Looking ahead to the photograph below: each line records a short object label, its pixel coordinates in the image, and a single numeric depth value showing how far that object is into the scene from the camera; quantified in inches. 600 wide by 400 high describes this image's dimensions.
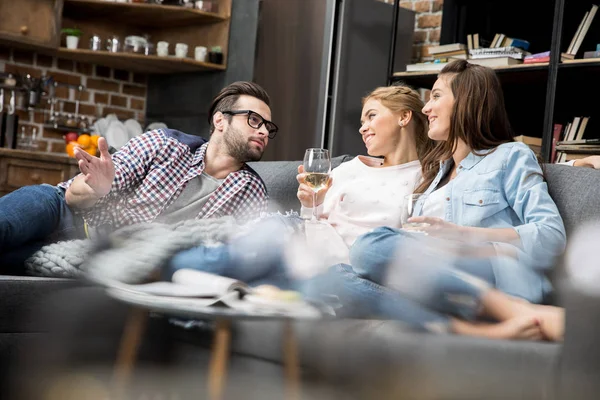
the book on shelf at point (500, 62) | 112.4
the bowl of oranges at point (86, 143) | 131.7
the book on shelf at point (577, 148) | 99.9
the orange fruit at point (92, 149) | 132.0
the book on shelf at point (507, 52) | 112.9
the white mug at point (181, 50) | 137.9
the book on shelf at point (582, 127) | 110.4
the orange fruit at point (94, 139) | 132.2
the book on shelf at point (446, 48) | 122.6
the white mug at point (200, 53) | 138.2
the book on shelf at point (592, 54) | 104.1
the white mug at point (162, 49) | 137.4
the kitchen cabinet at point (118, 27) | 126.4
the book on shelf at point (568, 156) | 102.0
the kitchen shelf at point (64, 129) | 138.4
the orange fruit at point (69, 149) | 130.2
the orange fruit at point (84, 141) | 131.8
